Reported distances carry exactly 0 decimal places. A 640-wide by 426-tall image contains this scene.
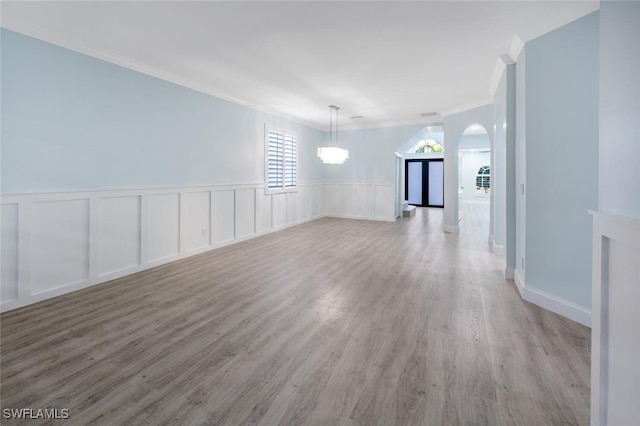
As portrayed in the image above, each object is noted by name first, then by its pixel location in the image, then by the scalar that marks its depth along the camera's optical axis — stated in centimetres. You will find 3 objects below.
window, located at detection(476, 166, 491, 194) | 1343
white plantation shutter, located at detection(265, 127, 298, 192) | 666
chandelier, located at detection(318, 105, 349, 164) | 641
